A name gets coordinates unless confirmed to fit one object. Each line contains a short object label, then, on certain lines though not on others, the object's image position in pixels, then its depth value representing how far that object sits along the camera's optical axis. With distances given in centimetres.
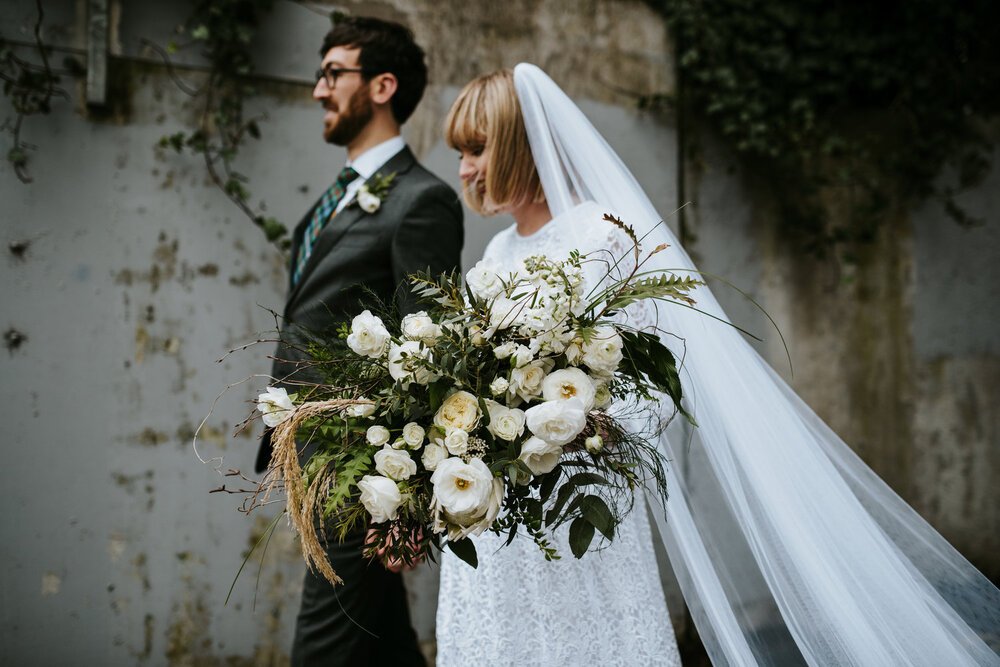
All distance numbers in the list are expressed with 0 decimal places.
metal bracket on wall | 278
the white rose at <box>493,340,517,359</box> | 136
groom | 206
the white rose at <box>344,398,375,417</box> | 136
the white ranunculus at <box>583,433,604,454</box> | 139
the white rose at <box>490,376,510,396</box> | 135
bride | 162
